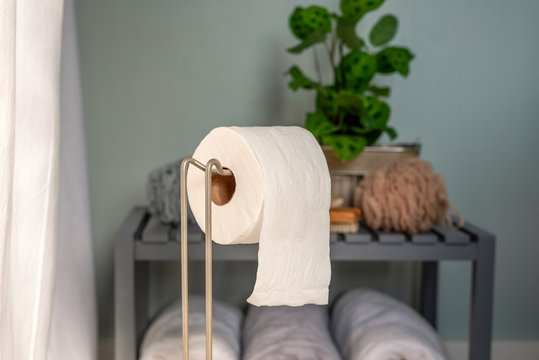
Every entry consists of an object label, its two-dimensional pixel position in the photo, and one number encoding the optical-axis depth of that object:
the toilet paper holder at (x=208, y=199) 0.69
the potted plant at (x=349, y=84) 1.38
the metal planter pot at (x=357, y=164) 1.47
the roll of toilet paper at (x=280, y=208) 0.67
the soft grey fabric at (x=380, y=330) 1.32
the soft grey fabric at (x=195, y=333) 1.34
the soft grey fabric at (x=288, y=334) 1.35
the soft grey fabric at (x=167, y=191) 1.37
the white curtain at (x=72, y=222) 1.04
